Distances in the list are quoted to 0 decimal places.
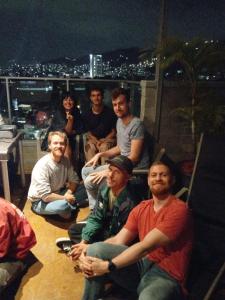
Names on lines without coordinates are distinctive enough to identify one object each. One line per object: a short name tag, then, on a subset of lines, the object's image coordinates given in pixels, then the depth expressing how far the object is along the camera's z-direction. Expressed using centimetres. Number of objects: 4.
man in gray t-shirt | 228
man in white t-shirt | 235
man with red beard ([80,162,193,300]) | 134
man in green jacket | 176
